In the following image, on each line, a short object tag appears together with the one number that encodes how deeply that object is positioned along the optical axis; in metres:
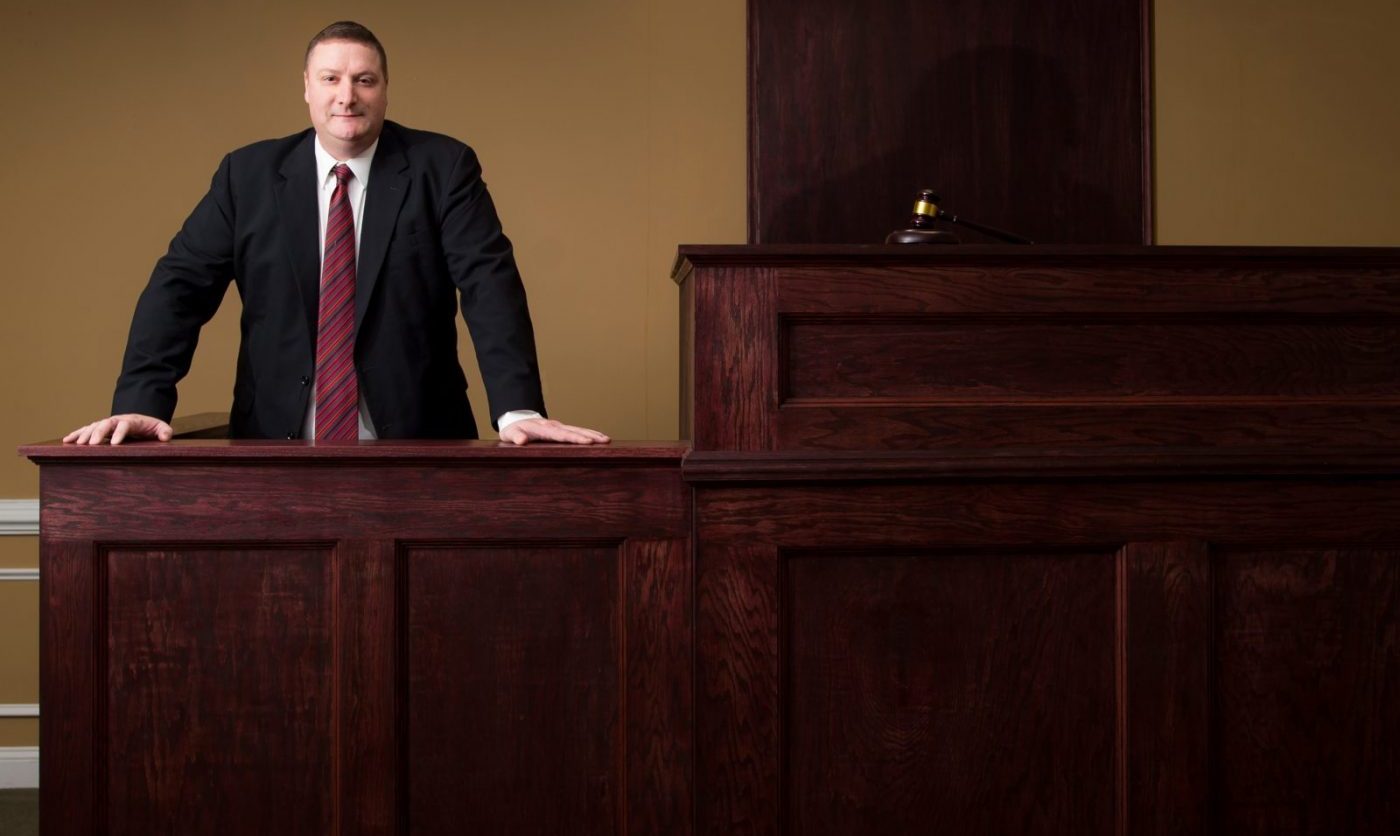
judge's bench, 1.83
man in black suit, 2.26
